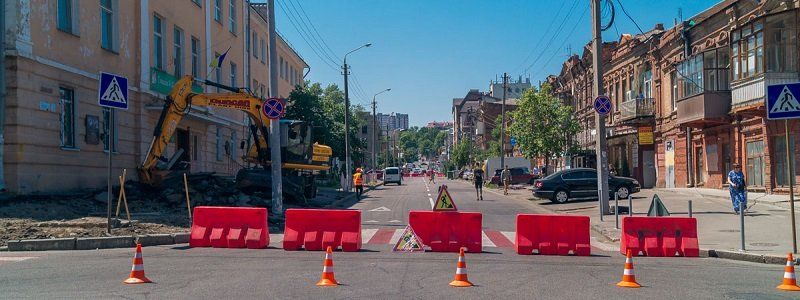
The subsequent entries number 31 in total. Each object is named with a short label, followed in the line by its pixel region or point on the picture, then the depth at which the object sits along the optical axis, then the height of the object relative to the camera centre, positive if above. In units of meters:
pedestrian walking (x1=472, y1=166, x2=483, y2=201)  32.94 -0.74
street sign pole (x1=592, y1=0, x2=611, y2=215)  20.58 +1.22
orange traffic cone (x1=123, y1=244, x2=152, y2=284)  8.78 -1.29
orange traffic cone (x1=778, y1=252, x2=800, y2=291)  8.62 -1.49
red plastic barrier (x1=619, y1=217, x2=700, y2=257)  12.45 -1.35
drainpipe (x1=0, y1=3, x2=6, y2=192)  16.75 +2.07
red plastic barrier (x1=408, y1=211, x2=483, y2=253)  12.62 -1.19
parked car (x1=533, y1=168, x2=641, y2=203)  28.55 -1.00
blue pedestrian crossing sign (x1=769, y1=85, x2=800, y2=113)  11.89 +0.95
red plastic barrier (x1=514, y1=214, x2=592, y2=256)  12.43 -1.29
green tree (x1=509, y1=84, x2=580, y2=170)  40.53 +2.22
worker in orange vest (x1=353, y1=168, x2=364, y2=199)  33.97 -0.79
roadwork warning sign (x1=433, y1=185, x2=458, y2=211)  13.35 -0.75
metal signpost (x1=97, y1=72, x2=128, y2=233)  13.39 +1.47
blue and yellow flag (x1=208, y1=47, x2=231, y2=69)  28.22 +4.34
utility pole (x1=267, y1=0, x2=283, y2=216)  20.08 +0.52
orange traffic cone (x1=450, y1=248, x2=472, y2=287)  8.78 -1.39
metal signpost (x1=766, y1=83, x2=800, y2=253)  11.88 +0.94
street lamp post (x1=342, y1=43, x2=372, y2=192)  42.06 +2.22
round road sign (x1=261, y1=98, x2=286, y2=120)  18.83 +1.57
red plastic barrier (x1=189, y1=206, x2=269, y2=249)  12.98 -1.15
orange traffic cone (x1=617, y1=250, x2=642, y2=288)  8.81 -1.46
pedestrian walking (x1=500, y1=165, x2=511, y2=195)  37.86 -0.83
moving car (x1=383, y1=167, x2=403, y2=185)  64.25 -1.05
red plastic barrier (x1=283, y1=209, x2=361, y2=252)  12.65 -1.16
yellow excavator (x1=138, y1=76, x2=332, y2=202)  20.66 +0.65
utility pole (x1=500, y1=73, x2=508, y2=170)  51.73 +1.07
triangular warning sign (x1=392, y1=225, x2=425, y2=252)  12.63 -1.42
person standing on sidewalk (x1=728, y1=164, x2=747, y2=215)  18.88 -0.69
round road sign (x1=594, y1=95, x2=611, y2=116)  19.20 +1.57
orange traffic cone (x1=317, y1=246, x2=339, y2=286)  8.66 -1.34
